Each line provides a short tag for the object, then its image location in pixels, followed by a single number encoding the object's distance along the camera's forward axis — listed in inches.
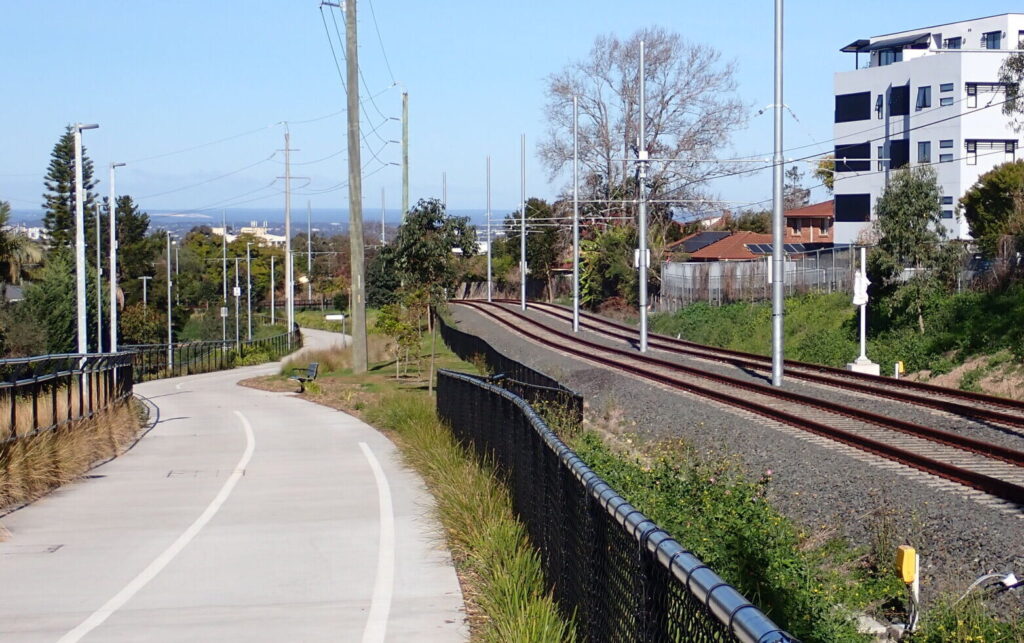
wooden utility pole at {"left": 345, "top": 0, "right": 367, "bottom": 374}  1446.9
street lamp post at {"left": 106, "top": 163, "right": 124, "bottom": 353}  1749.5
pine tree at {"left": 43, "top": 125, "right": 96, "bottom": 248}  4069.9
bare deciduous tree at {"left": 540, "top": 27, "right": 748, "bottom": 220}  2950.3
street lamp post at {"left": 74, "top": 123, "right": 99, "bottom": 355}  1301.9
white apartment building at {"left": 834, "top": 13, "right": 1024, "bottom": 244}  2459.4
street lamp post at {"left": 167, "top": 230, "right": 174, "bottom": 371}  2049.5
